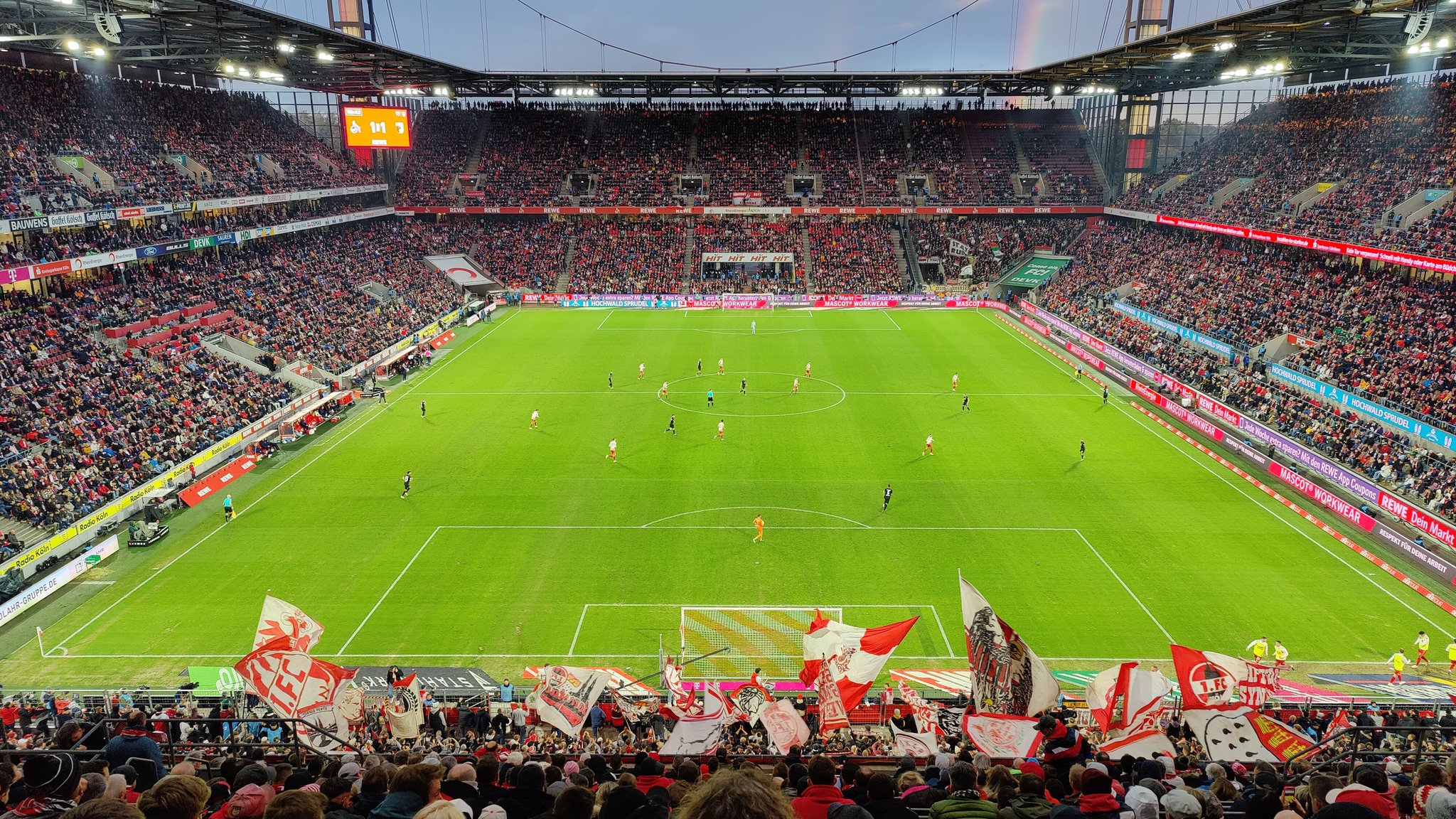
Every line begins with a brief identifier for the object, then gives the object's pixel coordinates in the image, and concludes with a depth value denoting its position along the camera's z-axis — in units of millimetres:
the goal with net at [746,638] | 23094
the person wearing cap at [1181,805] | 6367
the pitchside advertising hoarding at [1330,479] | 27859
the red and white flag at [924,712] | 16250
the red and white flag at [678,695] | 18203
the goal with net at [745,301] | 77125
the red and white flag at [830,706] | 14828
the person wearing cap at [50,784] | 6703
